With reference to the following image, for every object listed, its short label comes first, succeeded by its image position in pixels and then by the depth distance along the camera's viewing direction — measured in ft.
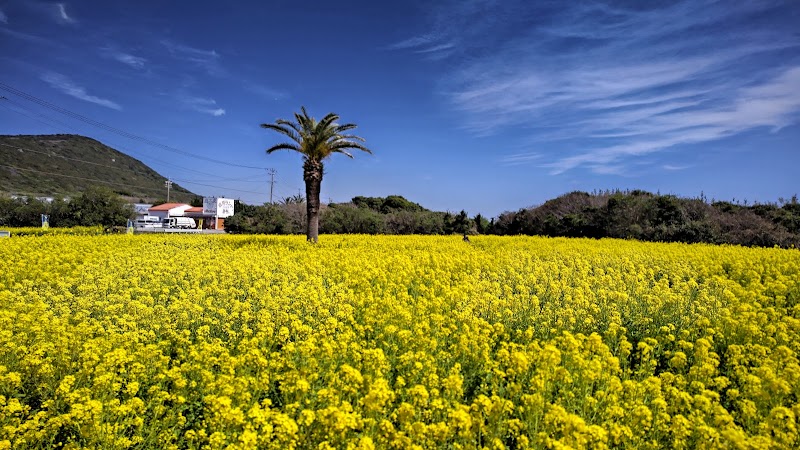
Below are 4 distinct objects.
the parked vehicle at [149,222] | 180.07
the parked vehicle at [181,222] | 204.13
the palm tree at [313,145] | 74.59
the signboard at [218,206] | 244.22
